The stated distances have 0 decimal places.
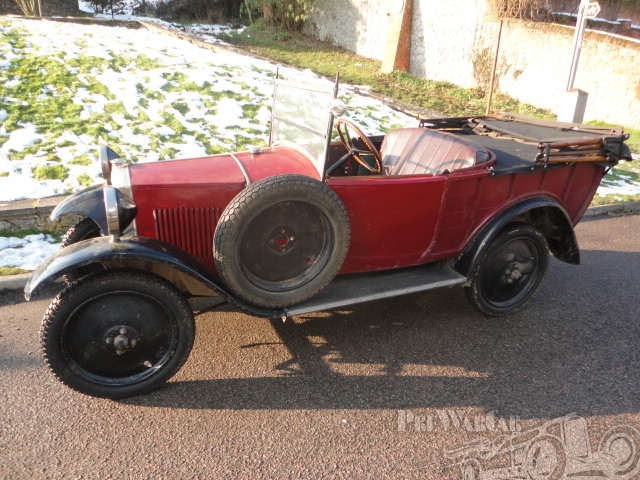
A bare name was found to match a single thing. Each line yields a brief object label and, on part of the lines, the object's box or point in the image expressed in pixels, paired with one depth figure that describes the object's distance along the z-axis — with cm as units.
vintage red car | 274
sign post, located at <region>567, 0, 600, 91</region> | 781
